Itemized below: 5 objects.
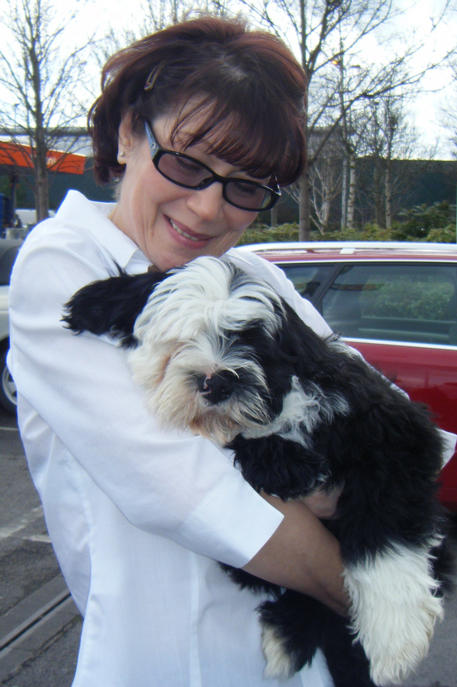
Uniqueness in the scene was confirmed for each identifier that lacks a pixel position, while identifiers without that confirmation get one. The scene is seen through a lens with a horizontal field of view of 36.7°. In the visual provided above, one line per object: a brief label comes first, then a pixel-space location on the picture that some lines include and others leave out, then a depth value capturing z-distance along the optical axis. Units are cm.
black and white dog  149
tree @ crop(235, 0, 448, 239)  1078
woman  128
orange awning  1529
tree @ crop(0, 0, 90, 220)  1316
